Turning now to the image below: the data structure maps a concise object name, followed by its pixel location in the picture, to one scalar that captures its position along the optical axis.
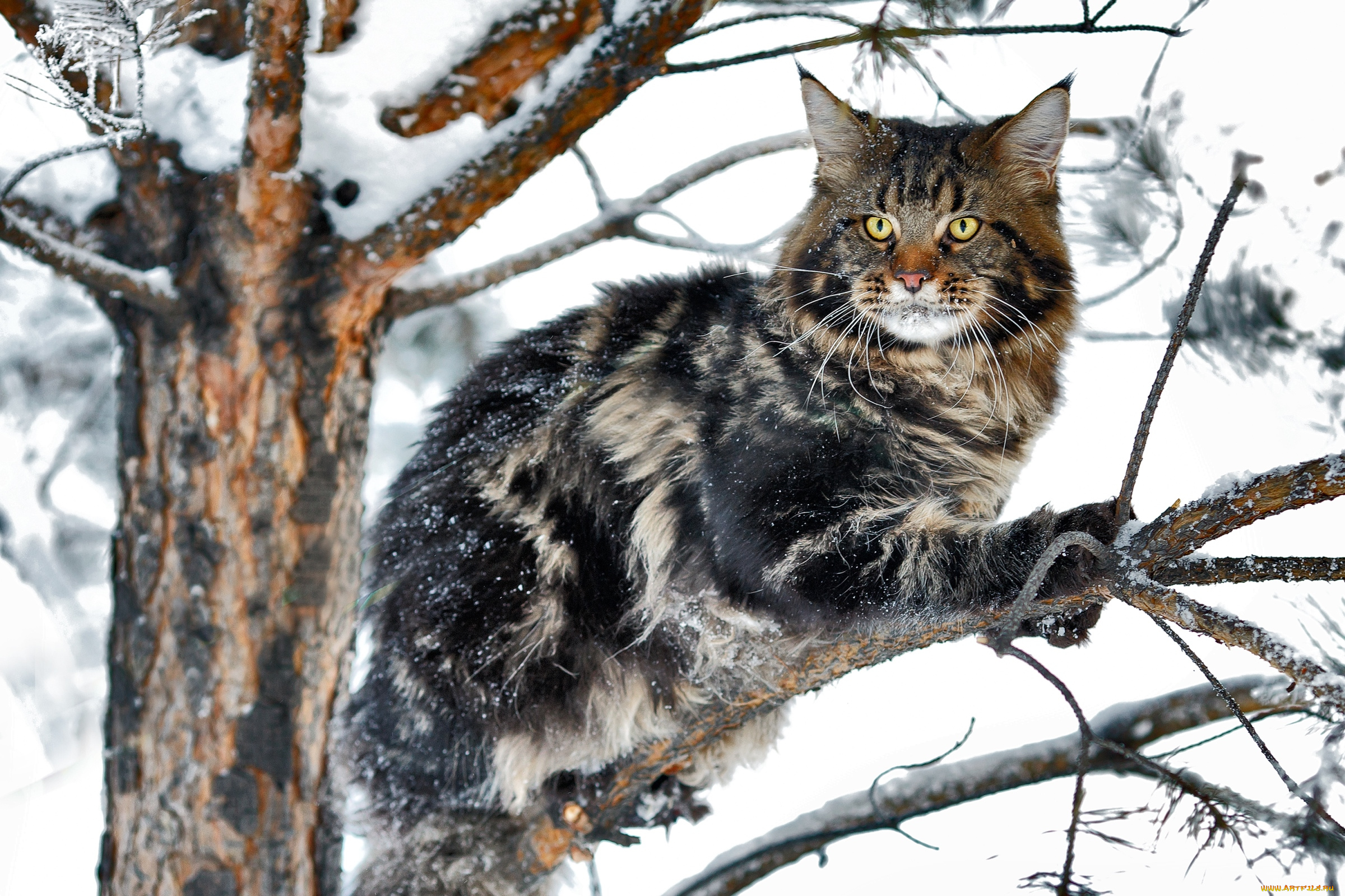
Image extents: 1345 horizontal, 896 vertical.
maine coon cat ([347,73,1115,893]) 3.01
